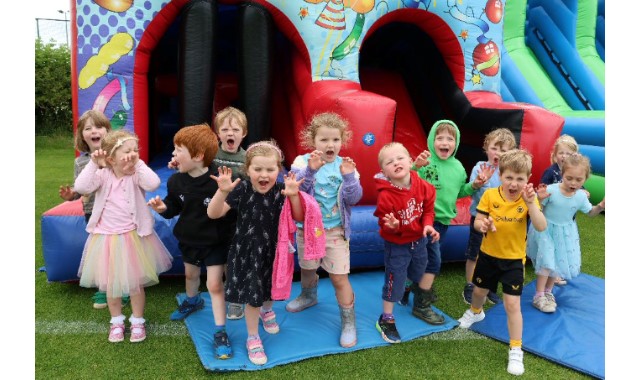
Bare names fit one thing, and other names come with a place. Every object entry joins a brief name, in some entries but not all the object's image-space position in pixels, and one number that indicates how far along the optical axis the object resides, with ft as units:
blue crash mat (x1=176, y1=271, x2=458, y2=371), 8.46
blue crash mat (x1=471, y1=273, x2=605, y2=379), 8.69
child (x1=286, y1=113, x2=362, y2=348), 8.60
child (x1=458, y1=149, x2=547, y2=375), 8.32
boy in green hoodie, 10.15
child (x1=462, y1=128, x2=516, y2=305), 10.70
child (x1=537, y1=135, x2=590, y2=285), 11.28
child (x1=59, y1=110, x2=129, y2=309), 9.80
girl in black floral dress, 7.90
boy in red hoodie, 8.82
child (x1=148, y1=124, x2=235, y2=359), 8.50
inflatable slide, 20.44
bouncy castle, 12.32
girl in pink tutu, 8.61
